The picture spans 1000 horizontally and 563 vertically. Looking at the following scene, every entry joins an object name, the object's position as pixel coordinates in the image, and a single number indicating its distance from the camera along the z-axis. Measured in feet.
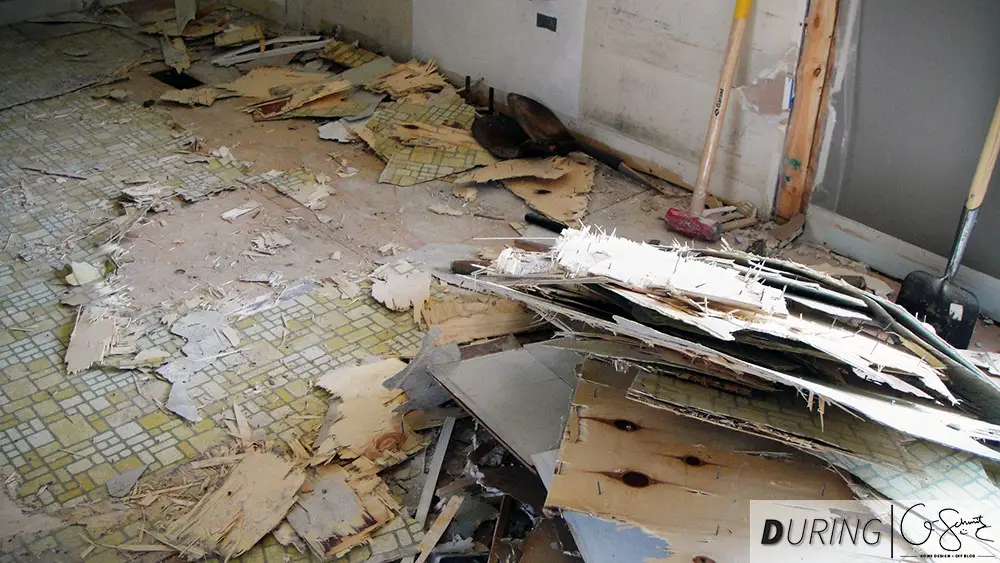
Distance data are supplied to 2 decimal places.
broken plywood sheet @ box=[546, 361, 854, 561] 9.24
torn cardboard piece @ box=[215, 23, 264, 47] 26.18
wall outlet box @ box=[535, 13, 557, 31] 20.49
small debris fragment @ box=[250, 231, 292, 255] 17.12
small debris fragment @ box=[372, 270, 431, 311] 15.55
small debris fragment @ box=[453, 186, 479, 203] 19.20
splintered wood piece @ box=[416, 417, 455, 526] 11.34
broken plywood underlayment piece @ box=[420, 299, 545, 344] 14.34
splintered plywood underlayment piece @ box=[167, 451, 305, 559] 10.89
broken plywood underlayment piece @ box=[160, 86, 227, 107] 22.97
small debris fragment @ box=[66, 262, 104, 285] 15.90
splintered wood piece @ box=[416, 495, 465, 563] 10.79
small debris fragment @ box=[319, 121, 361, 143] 21.58
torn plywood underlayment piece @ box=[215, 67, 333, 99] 23.63
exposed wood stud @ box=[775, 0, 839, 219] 16.03
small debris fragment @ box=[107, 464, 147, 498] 11.70
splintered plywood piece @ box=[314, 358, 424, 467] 12.24
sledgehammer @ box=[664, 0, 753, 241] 16.60
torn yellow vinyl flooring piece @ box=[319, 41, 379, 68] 25.13
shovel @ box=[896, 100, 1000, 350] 14.29
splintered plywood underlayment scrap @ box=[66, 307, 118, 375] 13.98
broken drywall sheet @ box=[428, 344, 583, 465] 10.92
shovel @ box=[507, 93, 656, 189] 19.97
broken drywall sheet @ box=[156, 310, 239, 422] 13.28
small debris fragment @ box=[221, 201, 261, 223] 18.18
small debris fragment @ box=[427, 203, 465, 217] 18.63
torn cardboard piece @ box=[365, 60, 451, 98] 23.39
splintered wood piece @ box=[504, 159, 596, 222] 18.51
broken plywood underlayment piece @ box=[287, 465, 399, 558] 10.94
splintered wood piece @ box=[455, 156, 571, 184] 19.42
